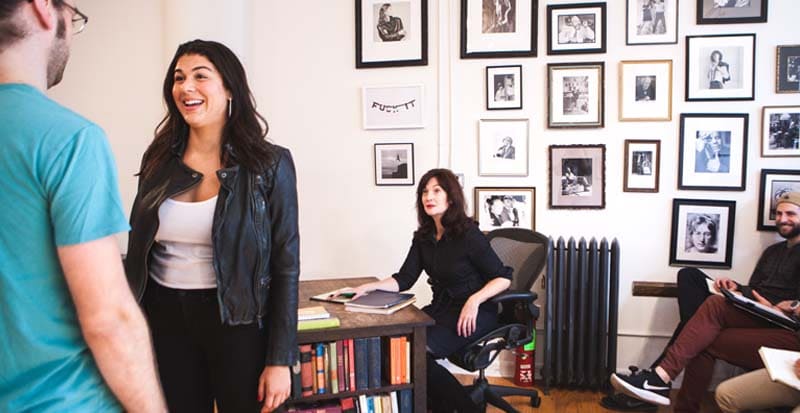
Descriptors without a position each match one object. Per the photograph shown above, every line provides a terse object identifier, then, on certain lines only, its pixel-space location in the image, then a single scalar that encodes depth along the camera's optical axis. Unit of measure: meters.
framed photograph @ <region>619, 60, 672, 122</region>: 3.13
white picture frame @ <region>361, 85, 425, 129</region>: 3.33
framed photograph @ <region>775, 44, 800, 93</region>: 3.02
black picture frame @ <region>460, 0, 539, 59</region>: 3.22
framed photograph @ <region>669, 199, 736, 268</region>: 3.11
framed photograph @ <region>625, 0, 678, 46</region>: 3.11
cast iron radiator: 3.06
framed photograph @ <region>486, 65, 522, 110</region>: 3.25
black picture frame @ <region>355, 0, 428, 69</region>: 3.30
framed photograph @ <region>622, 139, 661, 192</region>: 3.17
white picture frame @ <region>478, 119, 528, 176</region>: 3.28
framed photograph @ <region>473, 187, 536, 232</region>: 3.28
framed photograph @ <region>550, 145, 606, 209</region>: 3.21
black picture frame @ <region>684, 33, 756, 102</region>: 3.06
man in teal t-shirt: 0.68
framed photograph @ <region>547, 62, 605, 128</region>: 3.19
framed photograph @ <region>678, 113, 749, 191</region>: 3.09
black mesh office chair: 2.41
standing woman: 1.34
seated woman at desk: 2.34
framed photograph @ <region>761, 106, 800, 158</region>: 3.04
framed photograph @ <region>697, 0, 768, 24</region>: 3.04
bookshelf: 1.88
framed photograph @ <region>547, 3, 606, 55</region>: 3.17
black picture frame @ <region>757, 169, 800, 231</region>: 3.03
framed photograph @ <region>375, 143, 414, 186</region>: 3.35
